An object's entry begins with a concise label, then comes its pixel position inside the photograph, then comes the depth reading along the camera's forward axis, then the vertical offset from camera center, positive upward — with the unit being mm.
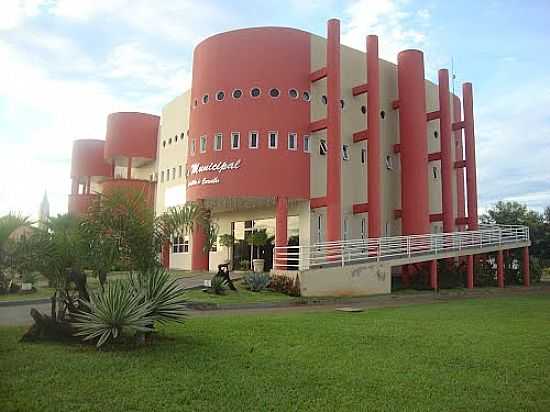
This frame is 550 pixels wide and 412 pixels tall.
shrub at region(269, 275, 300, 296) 20391 -362
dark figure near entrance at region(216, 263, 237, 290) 19812 -10
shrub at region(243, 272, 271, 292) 20797 -229
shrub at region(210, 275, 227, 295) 19266 -379
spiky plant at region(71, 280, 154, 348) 8680 -719
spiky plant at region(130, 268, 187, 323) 9719 -380
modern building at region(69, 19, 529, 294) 25406 +6443
